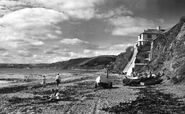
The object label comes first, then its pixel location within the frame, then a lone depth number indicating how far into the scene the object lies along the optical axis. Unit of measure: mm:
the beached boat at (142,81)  39094
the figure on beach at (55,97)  21339
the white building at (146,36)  94231
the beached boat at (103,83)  34062
